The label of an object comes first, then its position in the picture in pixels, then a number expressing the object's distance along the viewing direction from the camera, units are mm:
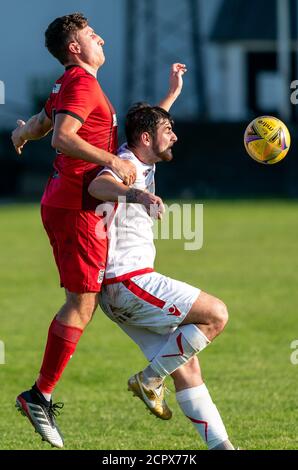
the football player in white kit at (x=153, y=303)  14391
